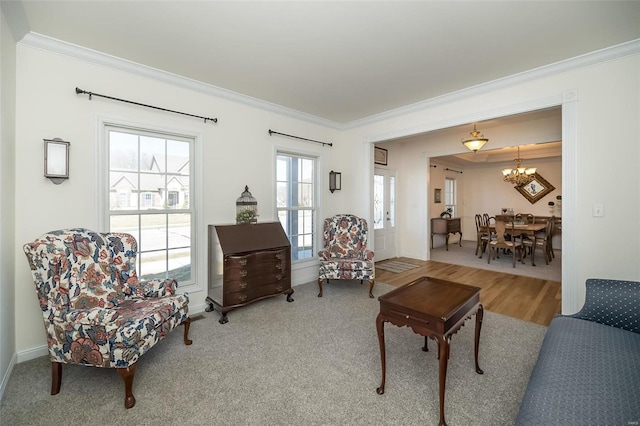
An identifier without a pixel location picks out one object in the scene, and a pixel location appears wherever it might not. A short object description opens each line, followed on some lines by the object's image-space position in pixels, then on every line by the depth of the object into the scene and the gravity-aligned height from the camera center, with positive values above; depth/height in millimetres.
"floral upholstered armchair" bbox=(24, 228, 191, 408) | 1823 -686
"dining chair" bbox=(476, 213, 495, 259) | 6405 -548
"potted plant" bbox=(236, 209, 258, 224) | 3553 -49
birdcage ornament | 3561 +53
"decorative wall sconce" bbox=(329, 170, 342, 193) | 4820 +546
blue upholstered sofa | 1133 -778
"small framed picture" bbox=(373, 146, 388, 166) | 5910 +1202
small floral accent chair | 3951 -549
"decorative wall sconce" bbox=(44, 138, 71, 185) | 2404 +455
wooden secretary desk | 3115 -620
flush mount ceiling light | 4473 +1125
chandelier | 6648 +893
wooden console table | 7770 -390
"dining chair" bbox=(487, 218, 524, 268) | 5754 -571
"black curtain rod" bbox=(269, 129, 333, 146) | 4016 +1153
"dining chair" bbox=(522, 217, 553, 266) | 5895 -662
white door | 6070 -46
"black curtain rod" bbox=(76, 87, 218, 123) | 2576 +1113
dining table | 5895 -375
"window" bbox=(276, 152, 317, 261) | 4336 +185
